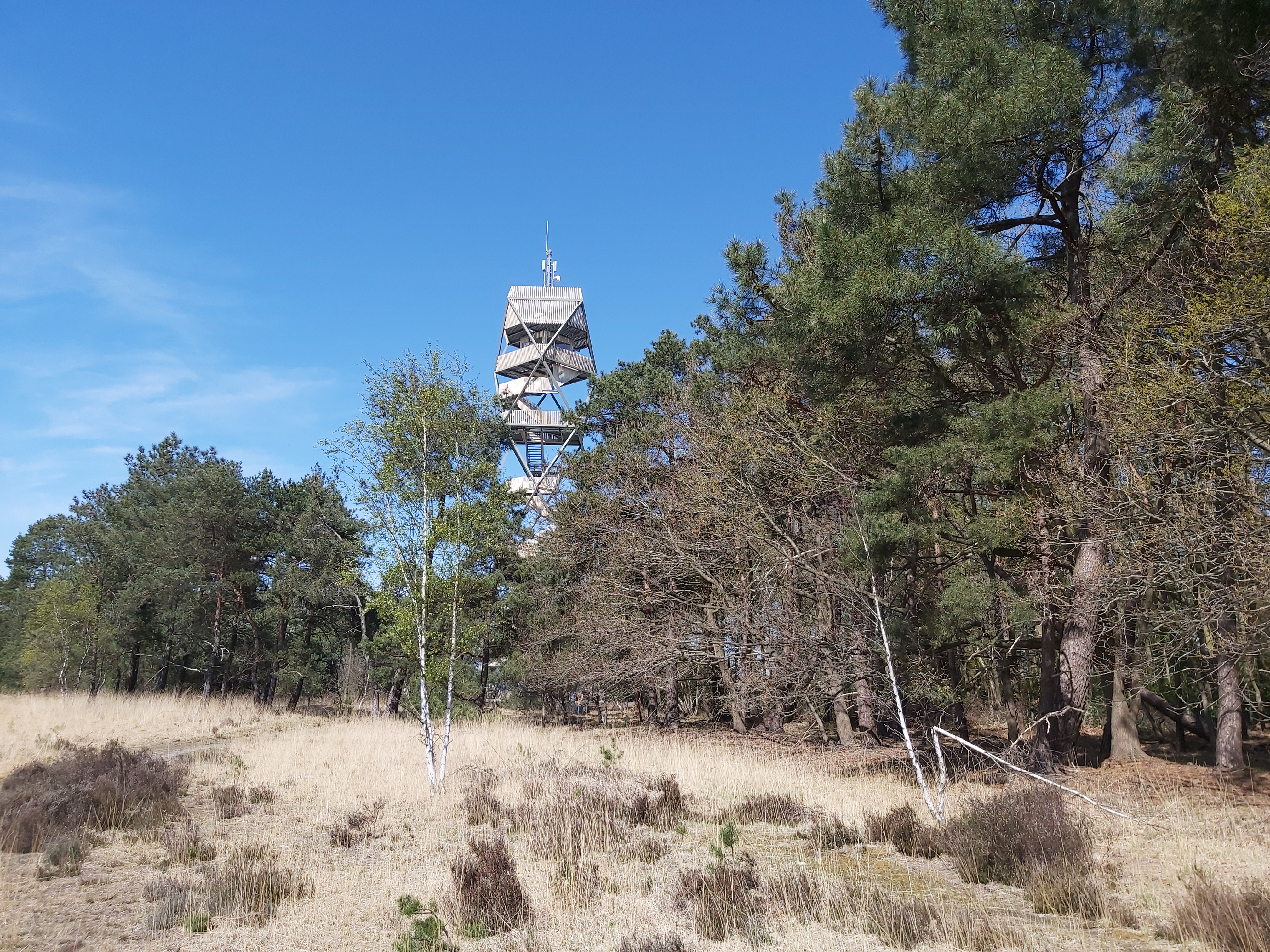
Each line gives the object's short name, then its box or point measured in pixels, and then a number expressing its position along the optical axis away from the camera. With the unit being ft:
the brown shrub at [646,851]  24.13
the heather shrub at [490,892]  18.17
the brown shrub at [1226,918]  14.39
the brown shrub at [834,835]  26.03
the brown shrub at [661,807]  29.86
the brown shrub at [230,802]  32.01
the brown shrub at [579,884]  19.70
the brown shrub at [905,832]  24.21
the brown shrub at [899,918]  15.93
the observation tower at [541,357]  128.26
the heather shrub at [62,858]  22.70
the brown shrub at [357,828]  27.30
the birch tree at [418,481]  40.55
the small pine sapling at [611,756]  41.34
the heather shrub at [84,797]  27.09
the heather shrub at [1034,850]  18.28
